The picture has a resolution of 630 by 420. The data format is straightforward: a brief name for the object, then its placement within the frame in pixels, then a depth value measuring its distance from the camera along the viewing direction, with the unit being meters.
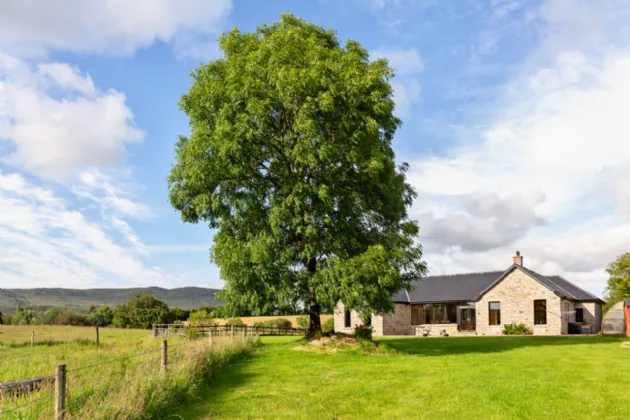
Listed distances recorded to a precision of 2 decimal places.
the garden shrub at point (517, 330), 39.66
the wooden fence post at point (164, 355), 13.42
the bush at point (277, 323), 56.66
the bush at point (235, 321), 55.05
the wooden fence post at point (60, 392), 8.09
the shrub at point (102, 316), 81.54
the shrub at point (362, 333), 24.02
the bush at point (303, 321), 58.27
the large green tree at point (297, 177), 22.89
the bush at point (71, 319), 71.62
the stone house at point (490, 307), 39.72
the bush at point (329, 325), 48.83
